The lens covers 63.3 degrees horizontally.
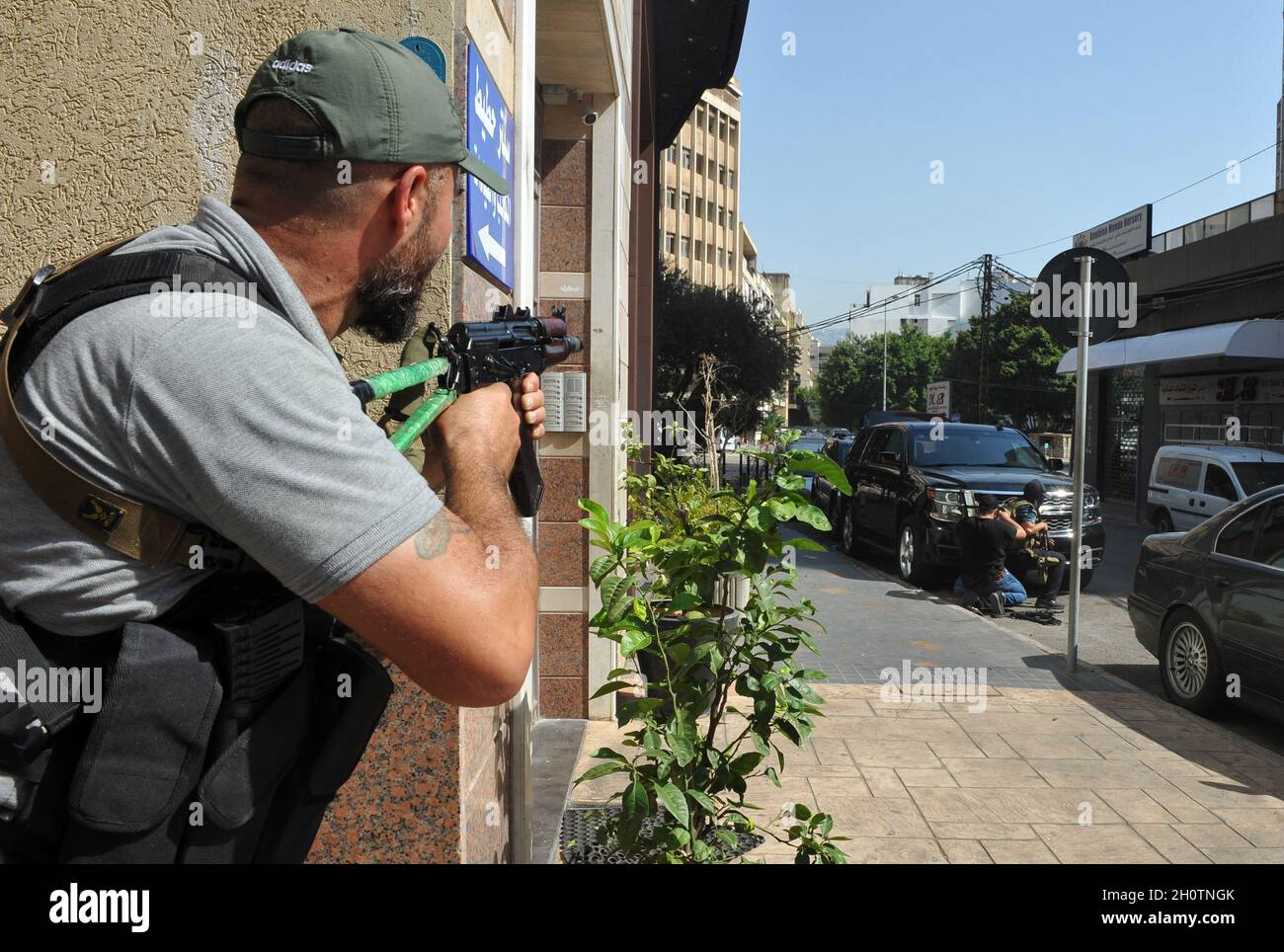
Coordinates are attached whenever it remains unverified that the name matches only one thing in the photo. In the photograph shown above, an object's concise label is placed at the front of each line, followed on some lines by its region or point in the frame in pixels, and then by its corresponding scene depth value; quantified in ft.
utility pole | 137.08
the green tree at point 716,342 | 111.14
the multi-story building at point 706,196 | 249.34
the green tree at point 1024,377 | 151.74
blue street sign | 8.34
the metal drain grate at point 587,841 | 12.56
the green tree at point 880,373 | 291.38
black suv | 38.68
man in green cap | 4.04
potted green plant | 10.45
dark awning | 38.06
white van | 49.90
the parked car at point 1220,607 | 20.38
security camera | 20.72
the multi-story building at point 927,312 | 451.16
